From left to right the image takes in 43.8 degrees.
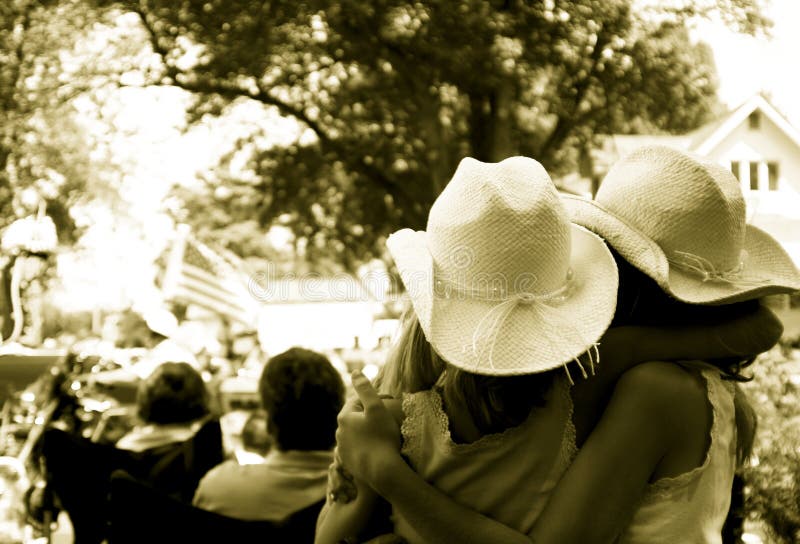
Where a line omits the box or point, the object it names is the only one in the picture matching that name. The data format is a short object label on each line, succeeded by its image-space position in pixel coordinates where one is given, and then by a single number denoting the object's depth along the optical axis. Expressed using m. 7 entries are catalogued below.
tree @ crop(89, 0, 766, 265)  6.40
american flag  12.23
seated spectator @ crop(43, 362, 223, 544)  3.67
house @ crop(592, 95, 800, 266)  20.59
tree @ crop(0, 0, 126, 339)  5.60
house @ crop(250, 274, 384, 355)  14.62
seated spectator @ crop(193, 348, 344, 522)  3.03
